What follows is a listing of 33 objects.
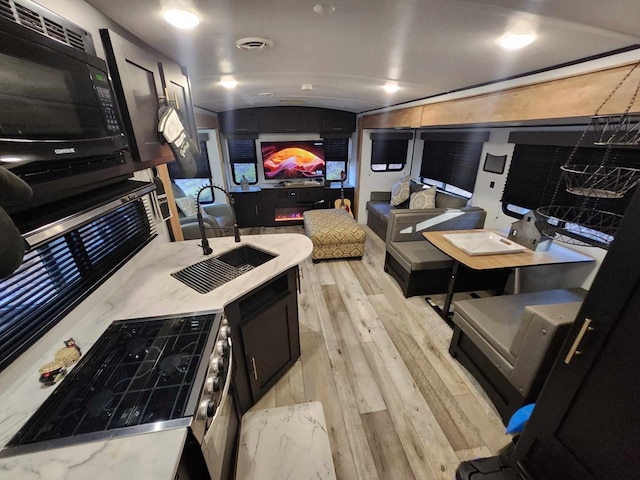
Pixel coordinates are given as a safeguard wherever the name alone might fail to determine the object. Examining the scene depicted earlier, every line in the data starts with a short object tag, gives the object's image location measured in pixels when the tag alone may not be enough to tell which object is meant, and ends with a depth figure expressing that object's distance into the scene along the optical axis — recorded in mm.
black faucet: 1657
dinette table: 1975
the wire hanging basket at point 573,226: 1296
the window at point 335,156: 5191
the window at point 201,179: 4551
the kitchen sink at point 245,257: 1716
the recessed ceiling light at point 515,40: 1010
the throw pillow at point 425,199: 3805
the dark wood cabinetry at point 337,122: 4813
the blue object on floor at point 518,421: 1235
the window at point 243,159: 4887
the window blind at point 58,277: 842
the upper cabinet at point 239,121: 4602
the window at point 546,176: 1918
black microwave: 626
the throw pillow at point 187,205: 3811
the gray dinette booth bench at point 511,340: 1352
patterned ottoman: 3516
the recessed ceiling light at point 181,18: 969
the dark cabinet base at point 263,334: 1370
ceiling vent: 1238
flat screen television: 4973
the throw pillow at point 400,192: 4336
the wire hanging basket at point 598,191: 1037
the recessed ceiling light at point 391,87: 2099
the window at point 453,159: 3405
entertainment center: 4862
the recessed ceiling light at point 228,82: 2079
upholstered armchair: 3287
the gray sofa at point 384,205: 3580
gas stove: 710
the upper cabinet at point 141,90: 1028
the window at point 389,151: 4641
